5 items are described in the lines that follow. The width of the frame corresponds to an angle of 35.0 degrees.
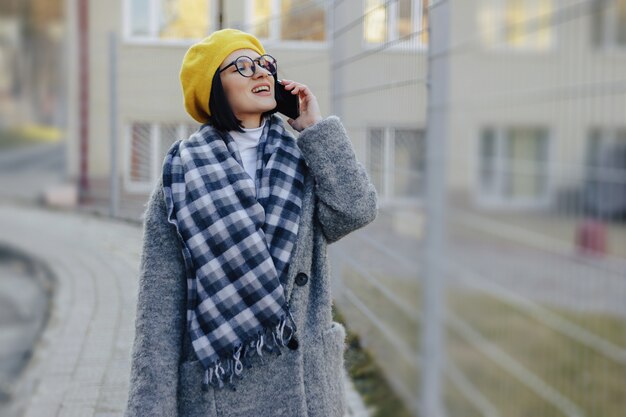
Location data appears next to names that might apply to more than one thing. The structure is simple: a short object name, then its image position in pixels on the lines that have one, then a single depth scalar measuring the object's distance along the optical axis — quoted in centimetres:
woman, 229
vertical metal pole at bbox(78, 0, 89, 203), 1090
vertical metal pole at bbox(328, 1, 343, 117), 471
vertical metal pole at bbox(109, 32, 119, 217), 726
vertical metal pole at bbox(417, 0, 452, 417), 350
